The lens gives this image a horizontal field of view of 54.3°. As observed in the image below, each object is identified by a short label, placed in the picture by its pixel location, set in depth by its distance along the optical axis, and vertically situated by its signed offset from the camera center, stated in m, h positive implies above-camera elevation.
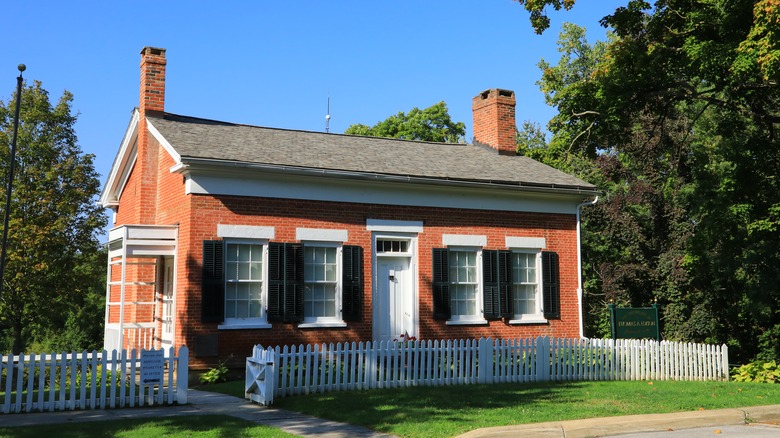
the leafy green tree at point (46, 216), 28.98 +3.58
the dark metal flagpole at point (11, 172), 17.29 +3.05
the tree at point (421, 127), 41.06 +9.87
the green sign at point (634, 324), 17.75 -0.38
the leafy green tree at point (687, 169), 16.33 +4.10
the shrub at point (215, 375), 14.61 -1.30
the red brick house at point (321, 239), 15.39 +1.51
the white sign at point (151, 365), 11.36 -0.86
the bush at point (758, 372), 15.87 -1.36
